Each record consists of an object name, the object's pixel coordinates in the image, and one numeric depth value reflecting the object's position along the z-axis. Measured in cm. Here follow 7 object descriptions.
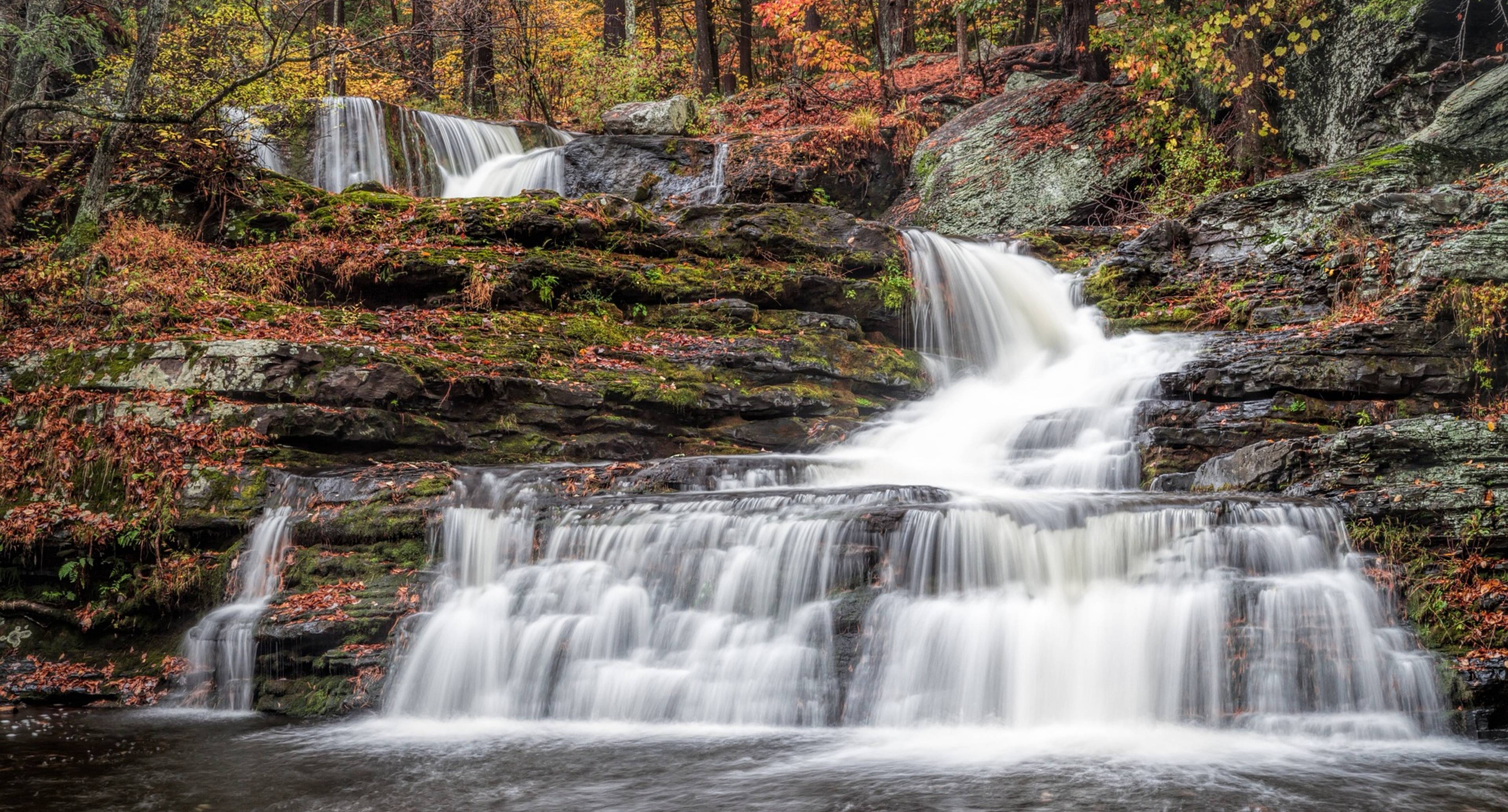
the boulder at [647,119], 1867
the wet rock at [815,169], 1655
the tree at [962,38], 2033
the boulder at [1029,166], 1552
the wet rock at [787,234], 1213
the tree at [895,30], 2305
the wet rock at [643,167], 1702
